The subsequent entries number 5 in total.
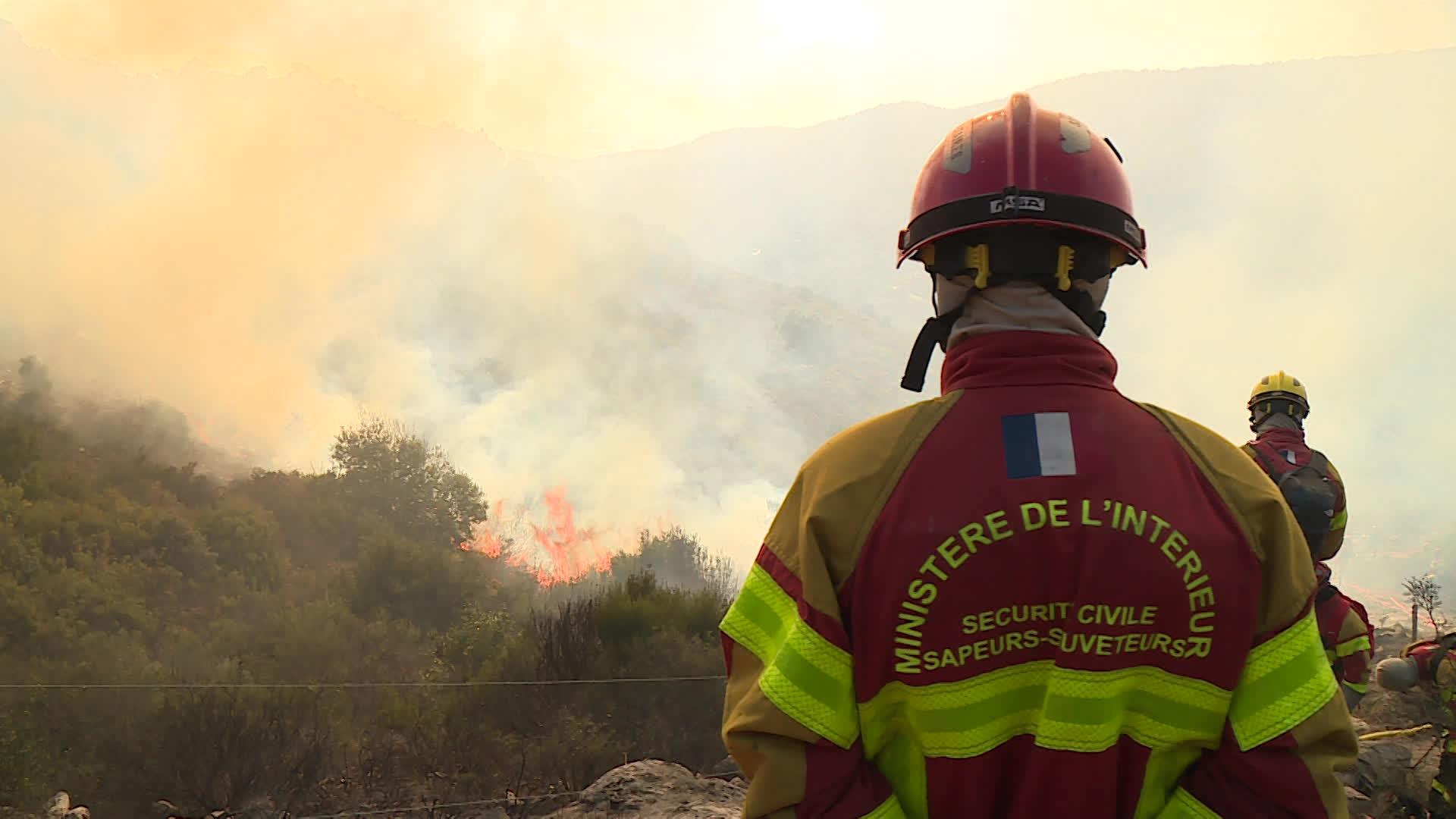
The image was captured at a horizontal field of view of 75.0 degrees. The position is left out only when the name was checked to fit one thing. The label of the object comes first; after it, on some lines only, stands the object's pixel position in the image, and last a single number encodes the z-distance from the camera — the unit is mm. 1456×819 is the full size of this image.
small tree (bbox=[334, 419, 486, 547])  16953
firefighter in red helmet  1423
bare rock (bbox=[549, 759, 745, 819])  5898
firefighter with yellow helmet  4691
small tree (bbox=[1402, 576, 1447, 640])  15072
